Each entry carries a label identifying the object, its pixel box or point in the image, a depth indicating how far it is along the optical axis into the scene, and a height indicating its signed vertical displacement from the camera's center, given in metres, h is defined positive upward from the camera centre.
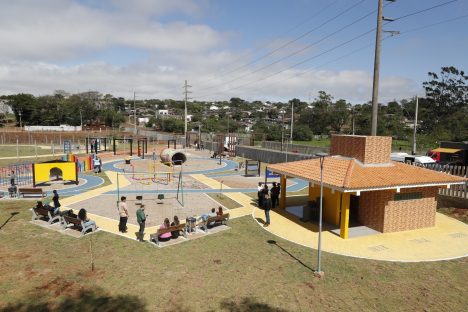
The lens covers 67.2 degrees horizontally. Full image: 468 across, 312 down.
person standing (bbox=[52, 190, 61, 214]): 17.52 -4.15
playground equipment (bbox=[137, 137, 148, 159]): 47.12 -4.63
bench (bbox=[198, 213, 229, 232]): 16.61 -4.74
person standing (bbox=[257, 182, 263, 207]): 20.73 -4.45
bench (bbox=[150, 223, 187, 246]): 14.64 -4.58
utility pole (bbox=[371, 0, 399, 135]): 21.20 +3.79
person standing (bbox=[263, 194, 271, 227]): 17.44 -4.17
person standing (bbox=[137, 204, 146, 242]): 15.13 -4.29
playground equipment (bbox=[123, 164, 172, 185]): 29.23 -4.98
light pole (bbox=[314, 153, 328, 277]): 11.95 -5.02
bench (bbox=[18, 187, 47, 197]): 22.29 -4.61
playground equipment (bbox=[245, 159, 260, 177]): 33.66 -4.48
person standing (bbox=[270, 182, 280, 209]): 21.39 -4.32
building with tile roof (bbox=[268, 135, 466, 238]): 15.95 -2.75
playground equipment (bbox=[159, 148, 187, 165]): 39.42 -3.90
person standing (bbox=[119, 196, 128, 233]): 15.86 -4.31
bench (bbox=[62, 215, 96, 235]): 15.73 -4.78
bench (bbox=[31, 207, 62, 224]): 17.09 -4.66
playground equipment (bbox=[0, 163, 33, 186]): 27.75 -4.79
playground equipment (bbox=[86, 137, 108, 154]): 50.38 -3.89
